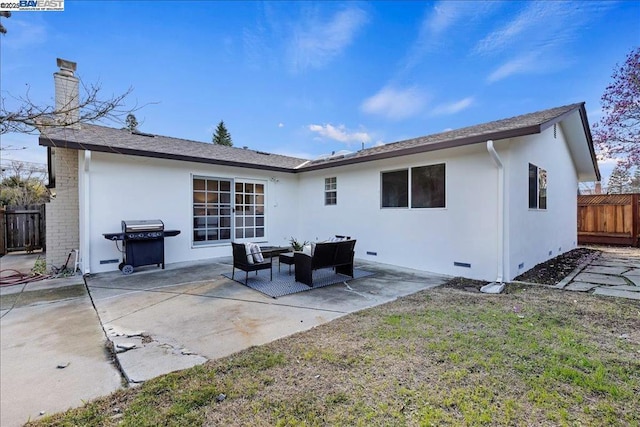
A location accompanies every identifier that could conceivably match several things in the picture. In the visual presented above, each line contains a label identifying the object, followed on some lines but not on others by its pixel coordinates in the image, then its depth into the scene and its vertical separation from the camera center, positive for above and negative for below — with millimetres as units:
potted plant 8338 -980
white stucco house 6320 +464
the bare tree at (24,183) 14477 +1720
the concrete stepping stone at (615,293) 5023 -1477
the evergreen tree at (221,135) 34625 +9319
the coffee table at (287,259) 6613 -1034
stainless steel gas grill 6918 -663
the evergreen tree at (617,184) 18444 +1672
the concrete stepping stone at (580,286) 5562 -1489
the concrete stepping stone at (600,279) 6033 -1485
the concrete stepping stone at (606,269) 7028 -1482
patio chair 5875 -1004
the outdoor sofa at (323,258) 5762 -936
